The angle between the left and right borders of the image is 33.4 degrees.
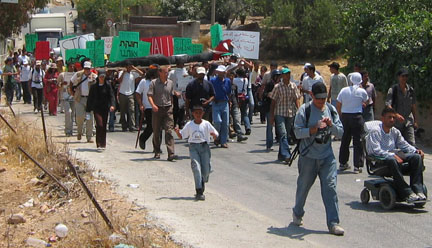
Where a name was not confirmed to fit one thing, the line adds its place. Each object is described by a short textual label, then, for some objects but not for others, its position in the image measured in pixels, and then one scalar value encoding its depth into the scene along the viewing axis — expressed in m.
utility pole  34.79
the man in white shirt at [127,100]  18.38
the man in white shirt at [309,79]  14.11
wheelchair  9.38
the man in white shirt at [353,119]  12.24
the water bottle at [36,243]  8.76
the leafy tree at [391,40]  16.77
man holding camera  8.02
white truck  49.84
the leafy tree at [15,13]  27.45
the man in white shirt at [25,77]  25.17
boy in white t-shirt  9.77
